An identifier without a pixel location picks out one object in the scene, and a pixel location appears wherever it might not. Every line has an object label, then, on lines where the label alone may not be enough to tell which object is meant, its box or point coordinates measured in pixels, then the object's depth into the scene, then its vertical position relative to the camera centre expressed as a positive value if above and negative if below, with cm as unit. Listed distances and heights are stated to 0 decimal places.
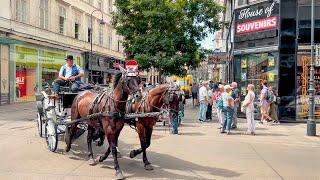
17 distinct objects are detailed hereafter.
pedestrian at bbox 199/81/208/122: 1606 -87
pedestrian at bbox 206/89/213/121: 1724 -135
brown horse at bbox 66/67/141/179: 645 -46
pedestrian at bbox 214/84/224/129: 1313 -120
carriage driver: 880 +21
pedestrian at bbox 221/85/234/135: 1228 -83
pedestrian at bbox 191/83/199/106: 2617 -66
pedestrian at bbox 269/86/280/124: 1552 -116
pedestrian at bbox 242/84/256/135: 1230 -96
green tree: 1780 +307
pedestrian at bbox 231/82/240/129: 1377 -54
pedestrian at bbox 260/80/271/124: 1505 -83
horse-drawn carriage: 667 -59
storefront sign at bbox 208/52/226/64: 2456 +182
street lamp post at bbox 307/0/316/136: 1212 -84
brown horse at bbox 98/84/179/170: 730 -47
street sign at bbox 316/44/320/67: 1241 +109
